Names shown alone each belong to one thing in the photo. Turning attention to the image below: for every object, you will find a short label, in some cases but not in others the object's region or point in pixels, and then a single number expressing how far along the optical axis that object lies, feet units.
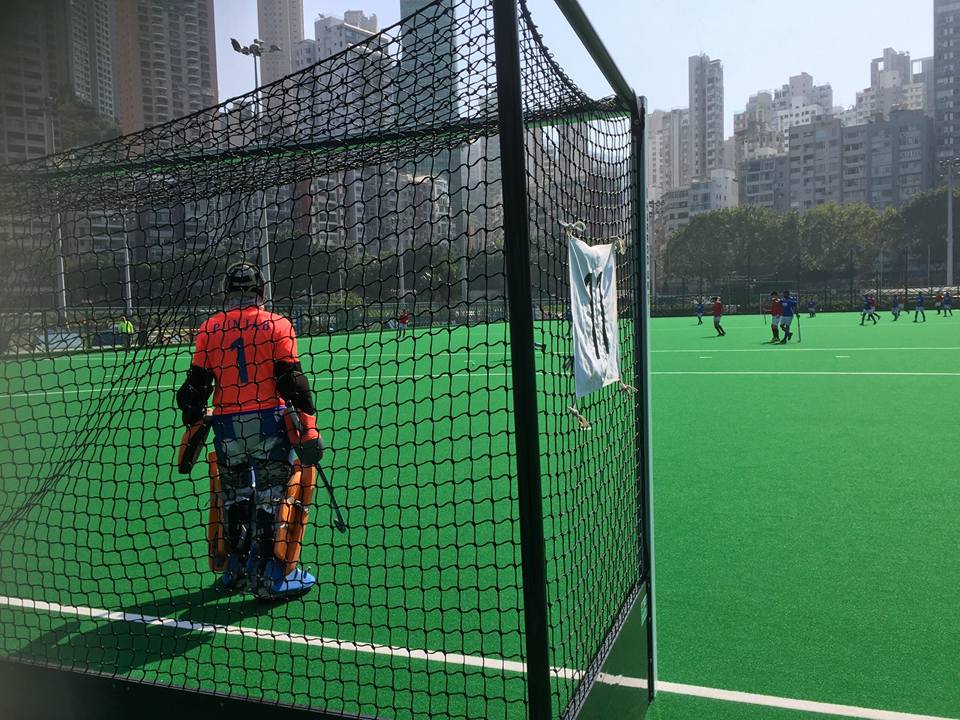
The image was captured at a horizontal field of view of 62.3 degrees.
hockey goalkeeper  14.37
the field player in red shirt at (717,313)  92.89
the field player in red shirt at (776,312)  81.97
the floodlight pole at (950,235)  224.25
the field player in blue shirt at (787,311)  78.38
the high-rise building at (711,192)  486.79
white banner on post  8.91
